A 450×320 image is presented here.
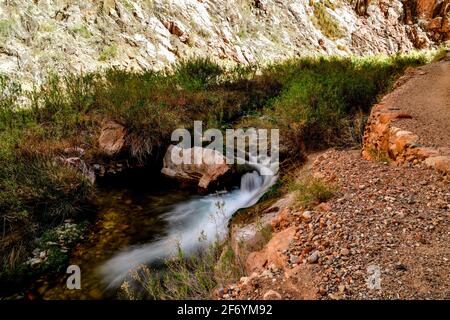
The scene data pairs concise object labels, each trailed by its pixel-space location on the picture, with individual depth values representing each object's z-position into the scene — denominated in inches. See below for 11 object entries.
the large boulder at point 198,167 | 242.1
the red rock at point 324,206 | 130.9
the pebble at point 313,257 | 104.1
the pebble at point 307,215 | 130.0
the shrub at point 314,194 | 140.3
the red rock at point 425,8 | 1063.4
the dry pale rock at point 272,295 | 92.7
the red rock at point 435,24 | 1058.1
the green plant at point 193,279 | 116.6
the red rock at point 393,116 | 198.9
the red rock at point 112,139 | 270.4
